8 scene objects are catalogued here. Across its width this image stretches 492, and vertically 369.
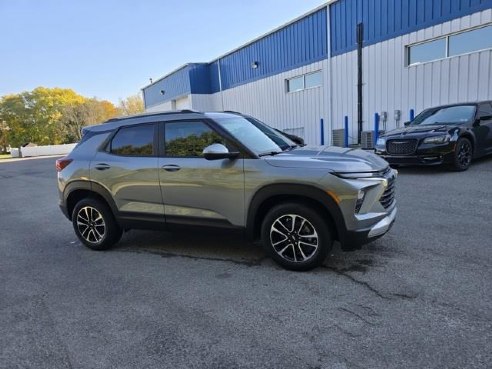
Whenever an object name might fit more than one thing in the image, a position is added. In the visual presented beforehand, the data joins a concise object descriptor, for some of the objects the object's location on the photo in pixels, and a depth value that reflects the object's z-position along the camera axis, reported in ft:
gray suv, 12.44
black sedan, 28.07
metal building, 40.32
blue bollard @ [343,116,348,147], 53.11
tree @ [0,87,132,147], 199.00
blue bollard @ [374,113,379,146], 47.80
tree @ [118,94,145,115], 275.63
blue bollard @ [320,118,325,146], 57.41
